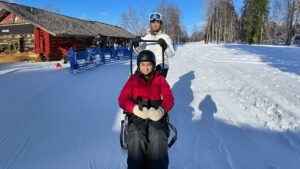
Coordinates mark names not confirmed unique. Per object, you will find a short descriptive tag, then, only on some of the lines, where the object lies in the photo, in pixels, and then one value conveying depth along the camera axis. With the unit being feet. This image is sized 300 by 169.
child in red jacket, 6.11
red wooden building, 46.05
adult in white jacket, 11.43
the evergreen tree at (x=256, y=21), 120.98
